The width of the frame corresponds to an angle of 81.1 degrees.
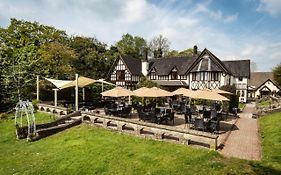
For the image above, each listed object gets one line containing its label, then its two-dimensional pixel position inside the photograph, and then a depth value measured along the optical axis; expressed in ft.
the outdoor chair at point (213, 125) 29.98
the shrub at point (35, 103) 54.27
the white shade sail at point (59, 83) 49.16
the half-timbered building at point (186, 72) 79.77
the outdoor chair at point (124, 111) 40.08
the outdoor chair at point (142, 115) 35.43
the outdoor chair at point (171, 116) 35.60
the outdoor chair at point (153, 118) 34.28
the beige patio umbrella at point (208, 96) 34.62
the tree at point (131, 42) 161.90
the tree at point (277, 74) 95.28
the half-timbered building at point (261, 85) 121.94
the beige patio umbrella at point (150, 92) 38.97
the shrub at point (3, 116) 49.69
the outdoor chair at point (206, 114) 33.56
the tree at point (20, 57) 60.89
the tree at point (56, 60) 71.98
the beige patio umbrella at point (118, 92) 41.44
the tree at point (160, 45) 163.42
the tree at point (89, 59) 101.24
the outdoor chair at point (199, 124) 29.94
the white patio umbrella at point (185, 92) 40.73
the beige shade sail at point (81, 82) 48.20
